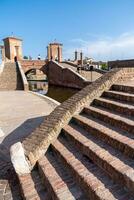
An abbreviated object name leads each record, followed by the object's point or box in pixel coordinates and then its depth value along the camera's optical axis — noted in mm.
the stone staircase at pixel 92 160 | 1752
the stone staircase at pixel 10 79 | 12510
